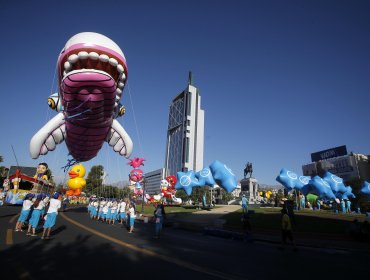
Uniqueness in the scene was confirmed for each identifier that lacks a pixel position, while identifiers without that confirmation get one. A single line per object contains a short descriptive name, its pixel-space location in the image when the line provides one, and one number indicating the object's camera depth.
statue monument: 48.58
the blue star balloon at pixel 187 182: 28.66
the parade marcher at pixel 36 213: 9.83
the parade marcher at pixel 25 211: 11.02
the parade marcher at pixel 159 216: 10.82
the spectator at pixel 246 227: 12.06
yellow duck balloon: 18.39
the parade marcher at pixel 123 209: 16.81
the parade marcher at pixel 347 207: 32.46
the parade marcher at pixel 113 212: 17.51
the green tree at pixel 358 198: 38.00
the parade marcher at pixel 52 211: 9.16
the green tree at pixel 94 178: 65.12
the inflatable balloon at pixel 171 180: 41.59
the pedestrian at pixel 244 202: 20.81
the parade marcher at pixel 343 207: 30.56
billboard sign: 84.38
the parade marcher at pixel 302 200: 36.81
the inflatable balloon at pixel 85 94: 8.85
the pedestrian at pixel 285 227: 10.01
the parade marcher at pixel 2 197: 34.23
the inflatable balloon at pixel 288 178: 27.30
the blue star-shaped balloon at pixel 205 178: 27.78
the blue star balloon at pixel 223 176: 21.48
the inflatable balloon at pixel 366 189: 32.43
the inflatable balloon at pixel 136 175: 23.88
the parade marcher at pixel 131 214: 12.50
